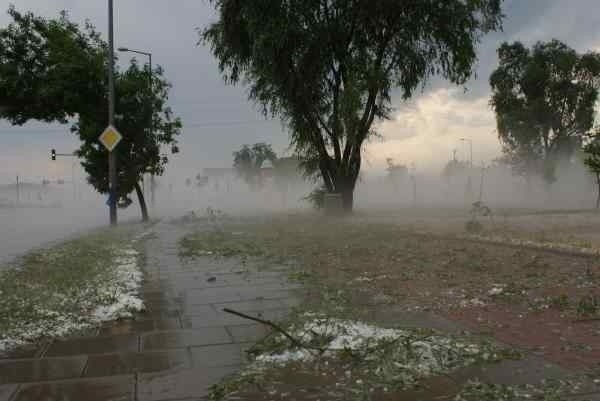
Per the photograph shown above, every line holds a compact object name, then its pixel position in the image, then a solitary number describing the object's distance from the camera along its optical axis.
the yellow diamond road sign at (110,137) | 22.14
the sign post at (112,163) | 22.17
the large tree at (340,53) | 23.23
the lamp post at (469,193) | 56.37
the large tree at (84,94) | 15.95
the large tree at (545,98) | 45.47
